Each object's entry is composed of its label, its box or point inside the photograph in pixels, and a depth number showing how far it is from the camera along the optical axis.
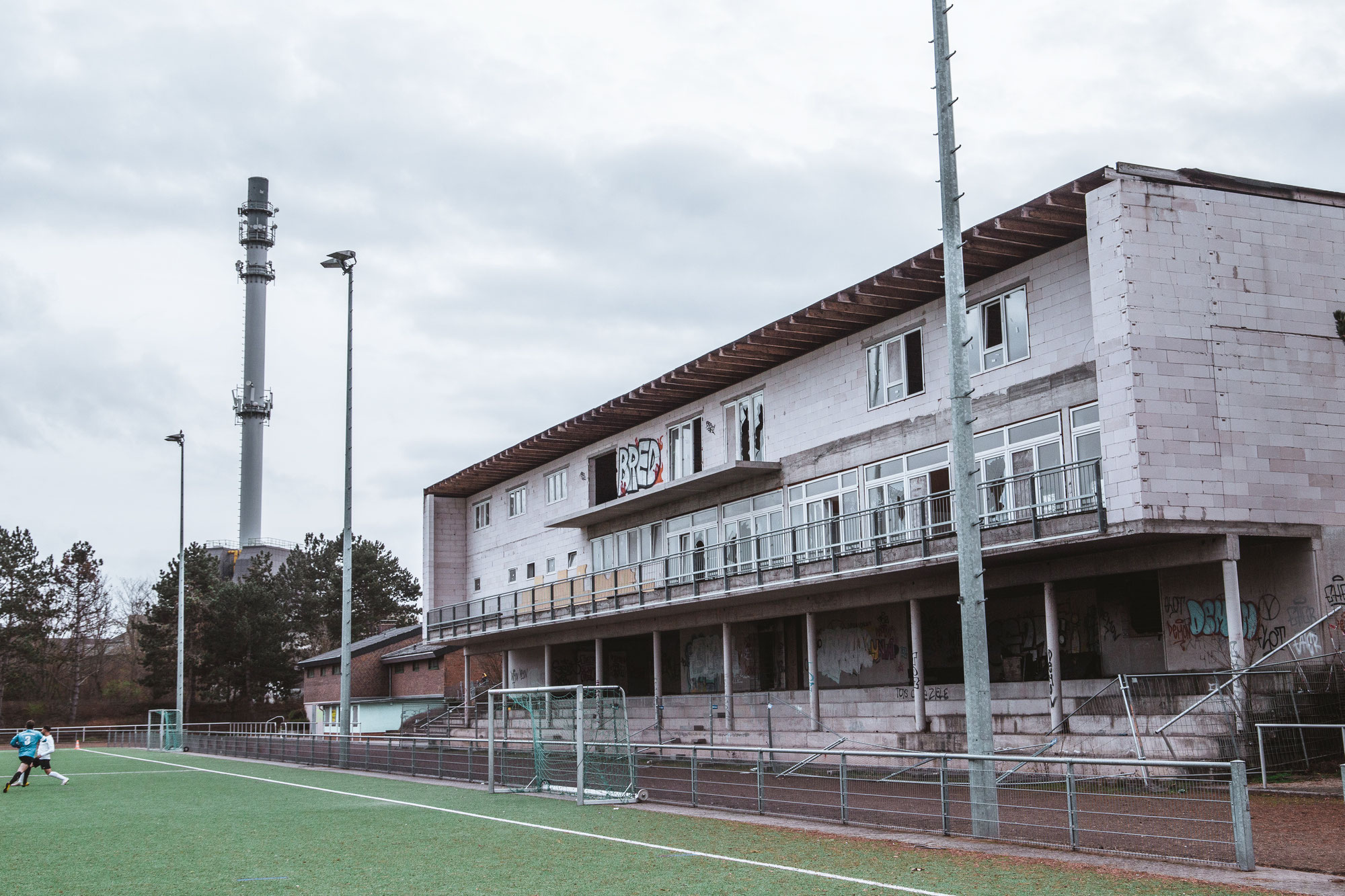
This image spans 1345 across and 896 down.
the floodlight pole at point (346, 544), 30.75
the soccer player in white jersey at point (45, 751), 27.19
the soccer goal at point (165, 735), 48.47
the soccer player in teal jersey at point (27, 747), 25.88
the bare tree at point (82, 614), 77.69
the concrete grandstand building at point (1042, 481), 22.20
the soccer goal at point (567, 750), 19.58
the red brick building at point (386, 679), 52.69
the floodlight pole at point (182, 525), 51.69
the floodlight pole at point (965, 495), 13.41
